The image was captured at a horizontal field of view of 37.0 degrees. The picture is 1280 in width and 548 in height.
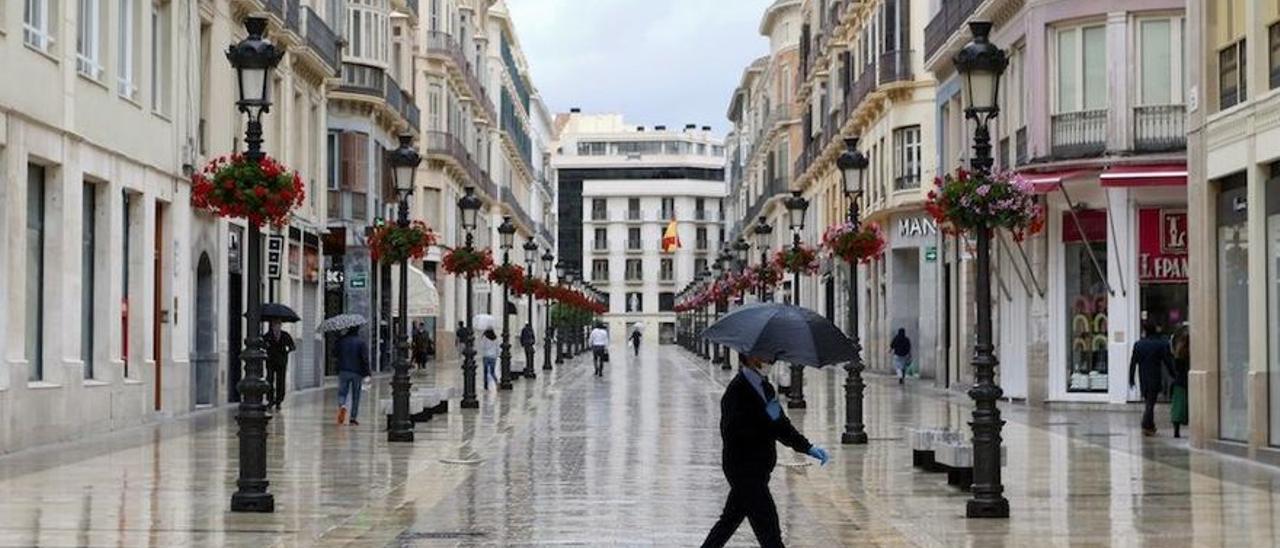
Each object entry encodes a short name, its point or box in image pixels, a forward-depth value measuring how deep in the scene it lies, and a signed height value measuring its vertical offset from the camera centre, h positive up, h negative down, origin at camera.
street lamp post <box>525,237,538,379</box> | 56.62 +1.10
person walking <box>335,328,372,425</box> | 29.23 -0.79
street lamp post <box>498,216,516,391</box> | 44.41 -0.18
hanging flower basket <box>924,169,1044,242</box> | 17.27 +1.05
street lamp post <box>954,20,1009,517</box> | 15.89 +0.02
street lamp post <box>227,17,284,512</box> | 15.86 -0.13
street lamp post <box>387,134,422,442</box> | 25.42 -0.41
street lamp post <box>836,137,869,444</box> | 25.41 -0.02
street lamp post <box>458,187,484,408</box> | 35.09 -0.60
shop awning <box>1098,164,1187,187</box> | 32.44 +2.31
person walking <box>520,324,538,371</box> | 57.03 -0.86
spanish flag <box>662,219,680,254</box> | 169.12 +6.74
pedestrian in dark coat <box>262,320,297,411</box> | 33.81 -0.74
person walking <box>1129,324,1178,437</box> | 27.77 -0.75
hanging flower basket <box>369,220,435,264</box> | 29.42 +1.14
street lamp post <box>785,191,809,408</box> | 35.41 +1.37
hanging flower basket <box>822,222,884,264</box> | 30.16 +1.16
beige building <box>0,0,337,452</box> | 22.94 +1.42
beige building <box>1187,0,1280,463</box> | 22.14 +1.10
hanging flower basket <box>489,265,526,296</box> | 48.41 +1.04
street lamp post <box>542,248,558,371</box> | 65.31 -1.04
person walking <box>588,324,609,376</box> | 59.47 -0.98
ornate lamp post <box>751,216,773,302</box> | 47.02 +1.95
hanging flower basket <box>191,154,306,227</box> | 17.38 +1.14
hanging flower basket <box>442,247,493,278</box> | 41.25 +1.18
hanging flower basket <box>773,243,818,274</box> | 38.81 +1.15
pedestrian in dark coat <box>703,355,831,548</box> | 11.26 -0.77
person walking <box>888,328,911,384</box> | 52.03 -1.00
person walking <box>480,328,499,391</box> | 45.25 -0.79
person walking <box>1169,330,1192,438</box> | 26.66 -0.89
